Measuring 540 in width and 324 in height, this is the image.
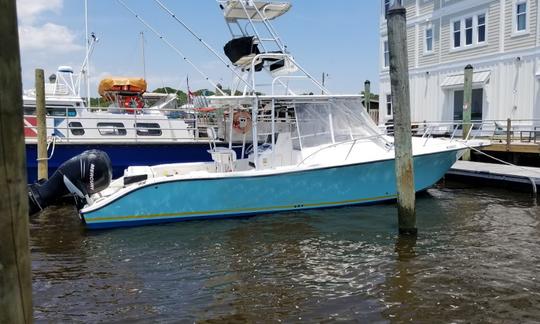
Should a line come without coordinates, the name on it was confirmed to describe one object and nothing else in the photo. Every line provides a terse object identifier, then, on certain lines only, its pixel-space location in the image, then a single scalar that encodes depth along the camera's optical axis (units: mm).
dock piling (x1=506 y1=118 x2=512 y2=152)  15328
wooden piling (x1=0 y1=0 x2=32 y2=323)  2508
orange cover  18609
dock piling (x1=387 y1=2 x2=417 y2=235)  7992
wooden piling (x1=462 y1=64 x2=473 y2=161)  18589
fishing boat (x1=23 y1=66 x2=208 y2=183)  14086
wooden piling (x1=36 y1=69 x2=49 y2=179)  11859
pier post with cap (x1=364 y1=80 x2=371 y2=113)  26397
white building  19156
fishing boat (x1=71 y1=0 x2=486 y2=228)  9820
